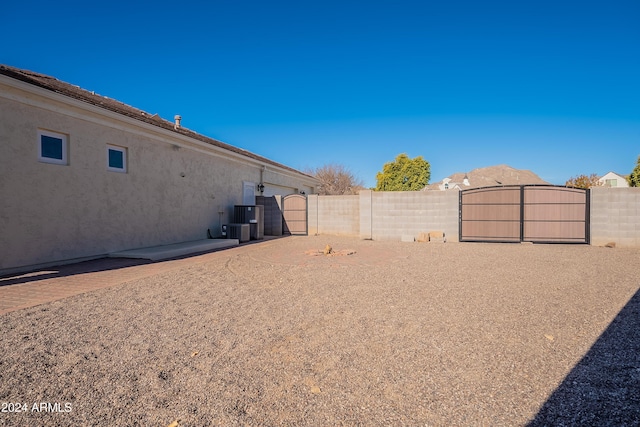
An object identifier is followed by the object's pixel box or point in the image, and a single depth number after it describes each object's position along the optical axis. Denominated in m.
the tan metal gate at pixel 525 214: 12.49
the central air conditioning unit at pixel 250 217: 14.91
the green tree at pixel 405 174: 39.12
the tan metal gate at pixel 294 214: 16.97
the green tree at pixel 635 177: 25.30
